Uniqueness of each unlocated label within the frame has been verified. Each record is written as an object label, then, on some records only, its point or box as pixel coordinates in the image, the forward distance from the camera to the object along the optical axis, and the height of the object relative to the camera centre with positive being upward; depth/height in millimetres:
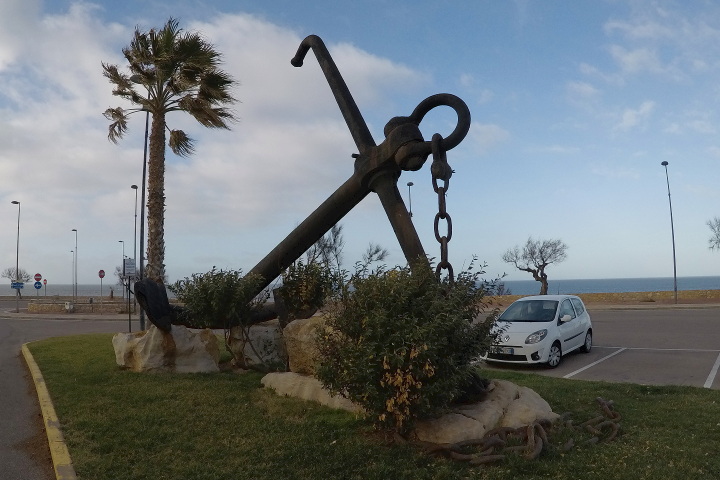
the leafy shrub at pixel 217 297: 8562 -30
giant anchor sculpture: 5453 +1180
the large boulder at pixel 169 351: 8859 -814
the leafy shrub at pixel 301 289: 9094 +57
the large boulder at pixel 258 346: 9250 -802
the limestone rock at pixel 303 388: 6445 -1123
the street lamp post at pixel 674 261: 35112 +1137
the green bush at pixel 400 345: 4969 -476
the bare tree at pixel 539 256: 47969 +2367
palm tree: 14344 +5153
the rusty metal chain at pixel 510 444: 4816 -1329
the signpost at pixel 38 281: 38338 +1280
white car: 11141 -881
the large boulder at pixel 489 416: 5271 -1192
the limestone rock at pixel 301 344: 7348 -633
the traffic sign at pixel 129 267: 20547 +1044
